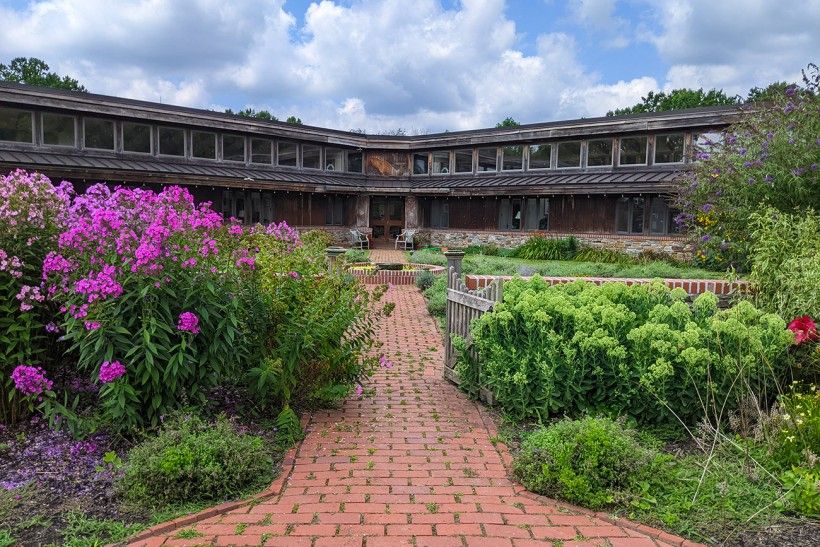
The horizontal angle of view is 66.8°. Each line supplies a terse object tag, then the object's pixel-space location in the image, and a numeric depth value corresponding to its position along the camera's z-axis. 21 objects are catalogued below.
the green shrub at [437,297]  11.84
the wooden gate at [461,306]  6.51
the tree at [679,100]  48.88
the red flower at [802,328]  5.34
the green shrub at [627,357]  5.20
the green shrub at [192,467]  4.00
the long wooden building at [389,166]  22.39
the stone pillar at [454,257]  9.98
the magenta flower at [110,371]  4.40
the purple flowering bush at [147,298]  4.55
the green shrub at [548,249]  24.28
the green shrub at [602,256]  22.44
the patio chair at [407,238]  29.44
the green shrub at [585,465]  4.12
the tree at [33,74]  51.49
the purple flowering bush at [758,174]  10.34
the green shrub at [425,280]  15.23
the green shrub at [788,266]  6.52
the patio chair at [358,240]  29.80
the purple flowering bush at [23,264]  5.04
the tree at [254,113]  59.00
